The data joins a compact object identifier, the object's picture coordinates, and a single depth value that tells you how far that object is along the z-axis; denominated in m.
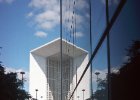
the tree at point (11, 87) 17.68
